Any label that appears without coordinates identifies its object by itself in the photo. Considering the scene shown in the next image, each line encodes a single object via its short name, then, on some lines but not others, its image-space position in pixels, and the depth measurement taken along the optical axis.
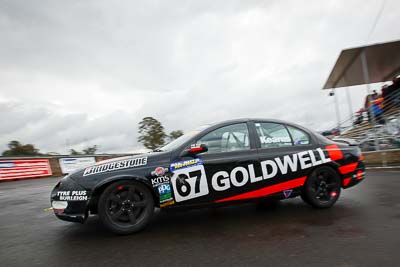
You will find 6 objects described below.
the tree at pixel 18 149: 48.69
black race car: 3.67
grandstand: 10.96
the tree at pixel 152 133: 46.41
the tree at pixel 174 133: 57.32
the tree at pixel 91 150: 52.70
